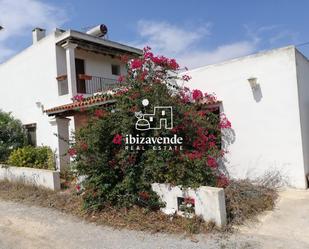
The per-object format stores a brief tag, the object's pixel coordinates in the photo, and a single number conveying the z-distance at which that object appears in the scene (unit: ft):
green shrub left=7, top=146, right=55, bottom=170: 42.78
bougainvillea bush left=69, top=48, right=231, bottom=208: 23.21
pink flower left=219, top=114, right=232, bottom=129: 31.68
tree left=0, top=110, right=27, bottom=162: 50.81
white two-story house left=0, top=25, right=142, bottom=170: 45.93
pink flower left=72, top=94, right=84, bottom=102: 31.63
